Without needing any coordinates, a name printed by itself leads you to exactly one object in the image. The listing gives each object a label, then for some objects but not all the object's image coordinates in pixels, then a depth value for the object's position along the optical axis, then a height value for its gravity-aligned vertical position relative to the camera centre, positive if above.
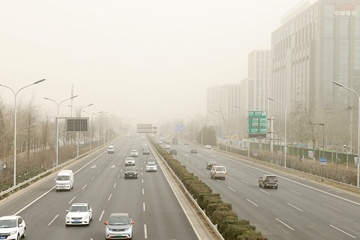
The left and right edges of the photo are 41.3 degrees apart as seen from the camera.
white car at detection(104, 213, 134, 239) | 24.00 -5.02
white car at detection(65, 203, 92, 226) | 28.15 -5.14
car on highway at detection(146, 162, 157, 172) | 65.24 -5.18
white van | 45.38 -5.01
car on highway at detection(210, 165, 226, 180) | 57.28 -5.08
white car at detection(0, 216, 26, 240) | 23.23 -5.01
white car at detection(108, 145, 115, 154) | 108.97 -4.86
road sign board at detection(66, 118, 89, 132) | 78.25 +0.70
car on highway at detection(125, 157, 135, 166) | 71.56 -4.95
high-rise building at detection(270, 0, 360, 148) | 140.38 +23.20
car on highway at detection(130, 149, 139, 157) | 94.93 -4.96
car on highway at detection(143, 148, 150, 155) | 106.19 -4.96
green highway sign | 84.62 +1.17
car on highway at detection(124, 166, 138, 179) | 56.53 -5.22
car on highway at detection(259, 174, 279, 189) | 48.94 -5.25
